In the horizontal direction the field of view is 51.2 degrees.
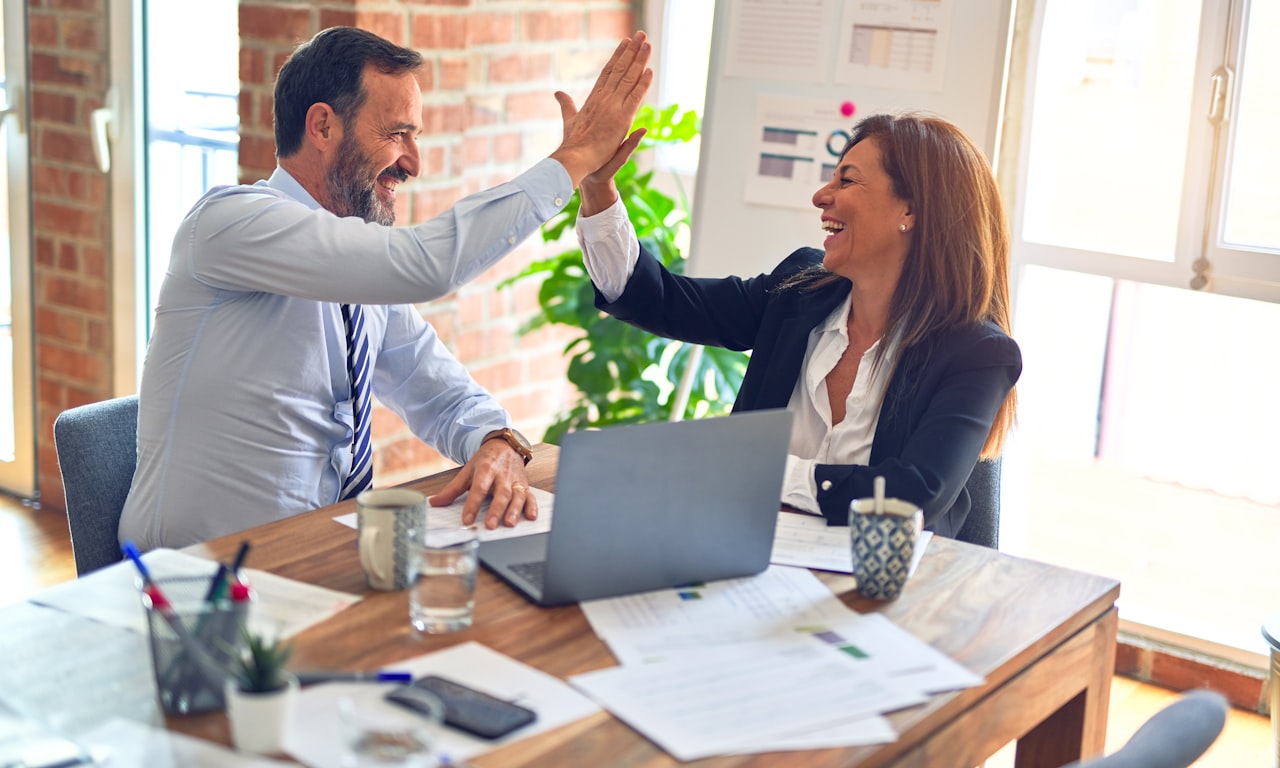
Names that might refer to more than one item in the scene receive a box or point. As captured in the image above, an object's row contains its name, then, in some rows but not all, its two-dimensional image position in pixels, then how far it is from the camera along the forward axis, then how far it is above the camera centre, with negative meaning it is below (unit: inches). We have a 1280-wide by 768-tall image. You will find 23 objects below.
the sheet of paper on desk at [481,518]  64.8 -19.1
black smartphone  44.3 -19.4
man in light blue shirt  71.8 -9.0
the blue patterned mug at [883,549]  58.1 -17.1
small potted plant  42.0 -18.1
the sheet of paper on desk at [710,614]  52.4 -19.3
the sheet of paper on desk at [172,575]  52.8 -19.4
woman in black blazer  78.4 -9.5
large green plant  127.6 -19.3
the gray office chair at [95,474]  73.1 -20.0
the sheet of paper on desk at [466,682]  42.8 -19.5
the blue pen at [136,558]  47.7 -16.6
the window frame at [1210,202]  106.8 -2.6
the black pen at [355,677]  47.1 -19.3
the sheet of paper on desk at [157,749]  41.8 -20.0
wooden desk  44.8 -19.7
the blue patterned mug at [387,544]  56.2 -17.4
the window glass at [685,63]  146.3 +8.5
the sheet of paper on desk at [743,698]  45.1 -19.5
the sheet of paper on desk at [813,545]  63.1 -19.2
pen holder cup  44.3 -17.6
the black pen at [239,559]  49.6 -16.7
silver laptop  53.8 -15.3
